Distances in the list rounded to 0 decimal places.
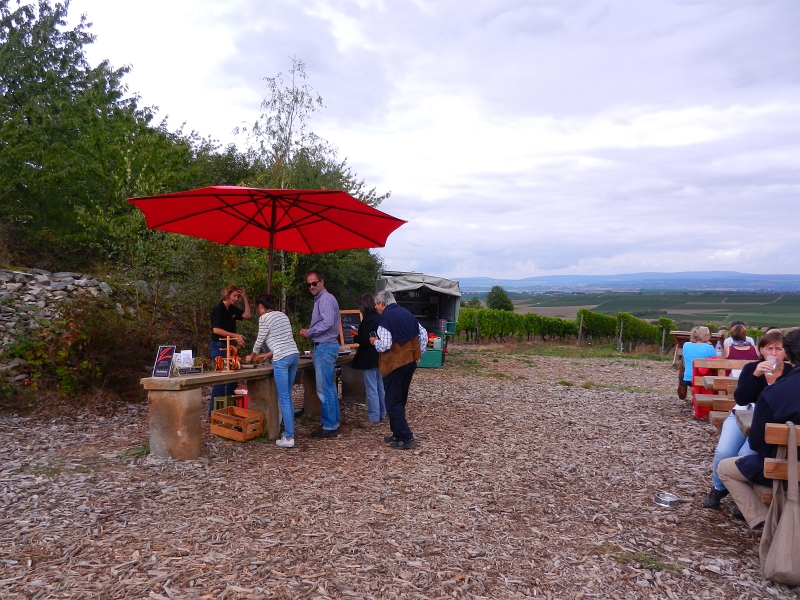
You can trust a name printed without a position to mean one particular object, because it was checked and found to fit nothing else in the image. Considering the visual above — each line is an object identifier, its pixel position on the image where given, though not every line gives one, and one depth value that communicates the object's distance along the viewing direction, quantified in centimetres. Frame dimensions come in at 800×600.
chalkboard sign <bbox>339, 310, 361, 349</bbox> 901
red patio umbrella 558
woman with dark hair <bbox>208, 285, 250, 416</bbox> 662
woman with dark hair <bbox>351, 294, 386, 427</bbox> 700
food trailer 1508
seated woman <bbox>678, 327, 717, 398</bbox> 871
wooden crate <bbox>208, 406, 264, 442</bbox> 603
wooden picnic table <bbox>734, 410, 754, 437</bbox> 400
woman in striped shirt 586
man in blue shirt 616
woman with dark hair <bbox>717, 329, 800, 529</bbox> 357
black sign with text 532
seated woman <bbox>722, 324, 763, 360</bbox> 828
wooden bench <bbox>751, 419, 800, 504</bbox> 347
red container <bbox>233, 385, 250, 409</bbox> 686
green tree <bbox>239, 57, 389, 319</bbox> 1362
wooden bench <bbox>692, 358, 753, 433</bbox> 645
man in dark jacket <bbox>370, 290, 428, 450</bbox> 602
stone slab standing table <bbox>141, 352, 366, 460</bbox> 527
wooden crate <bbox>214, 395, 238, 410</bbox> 664
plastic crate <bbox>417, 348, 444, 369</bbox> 1415
